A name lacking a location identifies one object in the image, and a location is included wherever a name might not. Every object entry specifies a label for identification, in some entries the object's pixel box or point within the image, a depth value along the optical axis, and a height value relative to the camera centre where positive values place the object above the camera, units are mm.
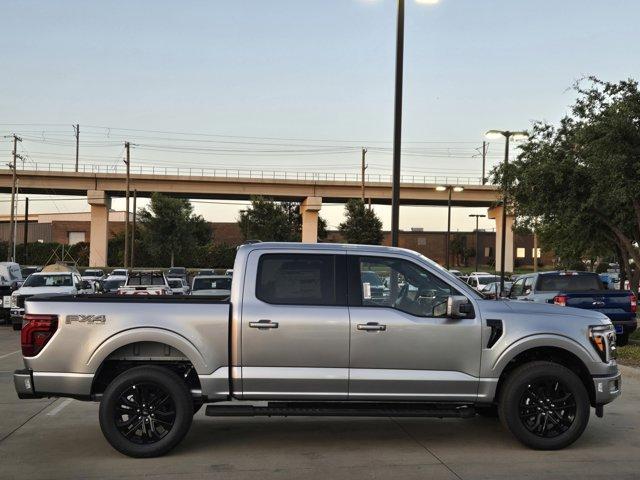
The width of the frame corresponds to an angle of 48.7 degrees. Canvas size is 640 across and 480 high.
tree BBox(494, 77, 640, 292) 14883 +2089
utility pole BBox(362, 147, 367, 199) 65256 +9278
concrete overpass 66688 +6261
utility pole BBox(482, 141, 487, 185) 83656 +12605
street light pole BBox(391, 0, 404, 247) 14336 +2815
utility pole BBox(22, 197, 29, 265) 73000 +738
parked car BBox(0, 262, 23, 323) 22266 -1202
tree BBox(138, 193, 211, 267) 62031 +2303
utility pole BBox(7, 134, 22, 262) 60694 +5880
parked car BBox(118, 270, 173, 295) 24719 -987
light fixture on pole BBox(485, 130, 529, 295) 24238 +4427
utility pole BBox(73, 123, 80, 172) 85125 +13058
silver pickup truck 6574 -903
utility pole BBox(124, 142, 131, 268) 55719 +3359
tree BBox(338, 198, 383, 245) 50344 +2331
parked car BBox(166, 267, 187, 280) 42125 -1291
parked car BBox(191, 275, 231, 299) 21297 -916
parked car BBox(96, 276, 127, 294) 28778 -1409
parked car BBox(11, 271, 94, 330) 20359 -1169
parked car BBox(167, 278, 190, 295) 29391 -1377
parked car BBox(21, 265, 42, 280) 38812 -1215
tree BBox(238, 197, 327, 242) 58938 +2785
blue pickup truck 14750 -695
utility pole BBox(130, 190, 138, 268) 58406 +3469
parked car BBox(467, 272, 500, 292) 36938 -1043
